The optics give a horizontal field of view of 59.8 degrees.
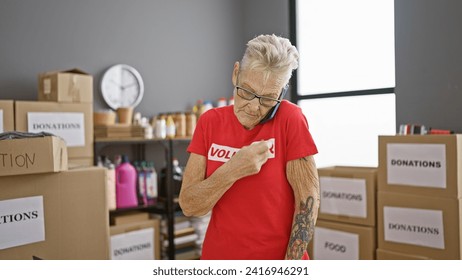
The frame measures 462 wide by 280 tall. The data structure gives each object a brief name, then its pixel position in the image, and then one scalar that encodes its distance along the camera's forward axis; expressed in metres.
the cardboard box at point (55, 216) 1.57
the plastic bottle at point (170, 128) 3.30
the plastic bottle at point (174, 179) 3.40
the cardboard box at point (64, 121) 2.45
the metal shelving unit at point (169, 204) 3.18
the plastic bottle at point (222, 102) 3.79
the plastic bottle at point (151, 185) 3.18
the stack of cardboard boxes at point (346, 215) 2.54
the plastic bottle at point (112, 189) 2.88
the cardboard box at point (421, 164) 2.18
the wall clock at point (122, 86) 3.25
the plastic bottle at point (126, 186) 2.98
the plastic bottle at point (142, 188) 3.13
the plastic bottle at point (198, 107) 3.65
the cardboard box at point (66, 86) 2.58
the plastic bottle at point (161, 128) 3.24
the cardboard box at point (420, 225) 2.18
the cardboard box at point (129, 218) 3.00
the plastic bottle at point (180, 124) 3.38
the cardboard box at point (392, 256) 2.29
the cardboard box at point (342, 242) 2.54
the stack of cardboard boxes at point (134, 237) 2.88
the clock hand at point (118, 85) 3.29
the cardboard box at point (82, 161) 2.68
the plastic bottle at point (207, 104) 3.70
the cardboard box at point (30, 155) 1.51
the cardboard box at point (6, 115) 2.35
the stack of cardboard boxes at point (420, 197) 2.18
